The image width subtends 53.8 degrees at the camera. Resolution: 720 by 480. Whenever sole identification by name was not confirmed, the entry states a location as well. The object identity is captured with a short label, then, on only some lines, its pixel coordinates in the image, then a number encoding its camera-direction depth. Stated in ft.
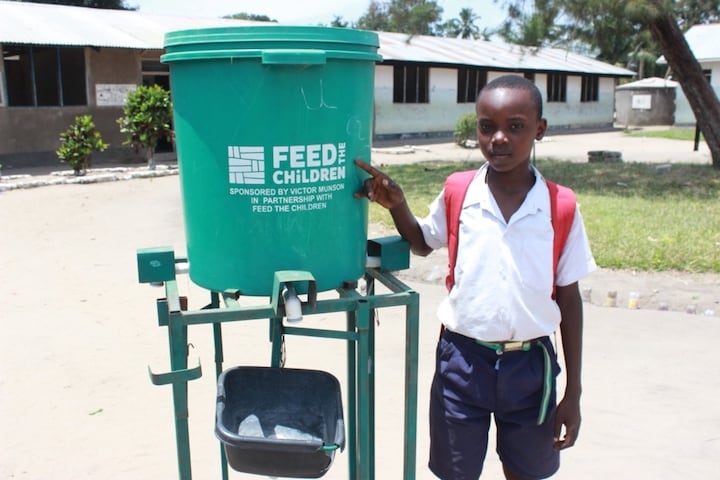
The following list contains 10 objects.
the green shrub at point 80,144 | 39.78
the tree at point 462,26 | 199.21
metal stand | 5.67
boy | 6.09
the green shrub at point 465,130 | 60.90
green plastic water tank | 5.62
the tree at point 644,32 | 32.91
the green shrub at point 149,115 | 42.60
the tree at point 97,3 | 86.65
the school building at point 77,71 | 44.60
